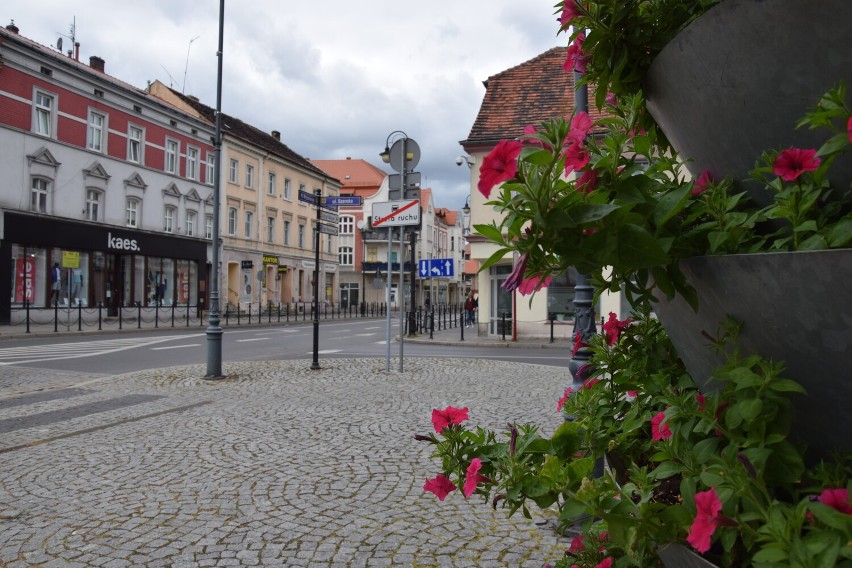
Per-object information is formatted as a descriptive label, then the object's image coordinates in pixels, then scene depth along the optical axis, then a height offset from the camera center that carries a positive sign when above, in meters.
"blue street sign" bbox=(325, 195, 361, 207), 11.73 +1.93
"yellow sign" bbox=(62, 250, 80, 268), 26.73 +1.73
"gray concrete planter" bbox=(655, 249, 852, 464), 0.90 -0.02
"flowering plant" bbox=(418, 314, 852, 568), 0.94 -0.32
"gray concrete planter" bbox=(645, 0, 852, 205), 0.98 +0.40
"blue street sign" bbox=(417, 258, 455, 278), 22.39 +1.22
